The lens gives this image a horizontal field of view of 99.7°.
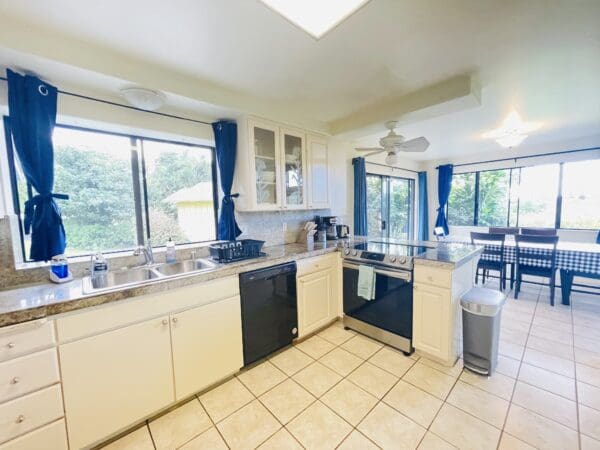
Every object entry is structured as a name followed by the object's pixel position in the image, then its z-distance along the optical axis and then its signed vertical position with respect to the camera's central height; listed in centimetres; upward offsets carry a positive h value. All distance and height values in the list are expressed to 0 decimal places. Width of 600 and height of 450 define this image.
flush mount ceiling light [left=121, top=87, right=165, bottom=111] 176 +81
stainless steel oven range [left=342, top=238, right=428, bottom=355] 218 -81
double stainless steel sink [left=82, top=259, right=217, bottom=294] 166 -46
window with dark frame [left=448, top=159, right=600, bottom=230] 416 +14
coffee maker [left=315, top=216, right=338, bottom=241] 311 -22
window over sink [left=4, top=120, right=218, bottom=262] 188 +18
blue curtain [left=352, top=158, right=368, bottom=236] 397 +16
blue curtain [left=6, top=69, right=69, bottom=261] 154 +39
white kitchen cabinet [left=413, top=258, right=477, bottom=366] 198 -85
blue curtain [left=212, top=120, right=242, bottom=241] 242 +39
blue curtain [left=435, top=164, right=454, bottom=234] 555 +34
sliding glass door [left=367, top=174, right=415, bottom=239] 467 +1
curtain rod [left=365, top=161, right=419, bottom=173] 448 +79
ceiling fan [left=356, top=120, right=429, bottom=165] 255 +63
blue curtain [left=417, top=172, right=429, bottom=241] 584 -12
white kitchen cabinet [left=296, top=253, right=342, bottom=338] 238 -84
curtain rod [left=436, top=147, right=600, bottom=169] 405 +86
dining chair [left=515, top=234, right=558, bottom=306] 314 -69
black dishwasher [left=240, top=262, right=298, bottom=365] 200 -85
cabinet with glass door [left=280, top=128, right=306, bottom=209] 271 +44
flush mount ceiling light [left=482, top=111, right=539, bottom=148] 319 +104
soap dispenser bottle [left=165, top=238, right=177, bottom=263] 212 -35
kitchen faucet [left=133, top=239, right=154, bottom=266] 200 -33
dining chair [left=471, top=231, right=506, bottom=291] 356 -70
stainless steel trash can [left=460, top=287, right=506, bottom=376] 193 -98
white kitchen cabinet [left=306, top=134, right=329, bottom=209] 296 +44
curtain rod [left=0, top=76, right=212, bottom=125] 176 +82
